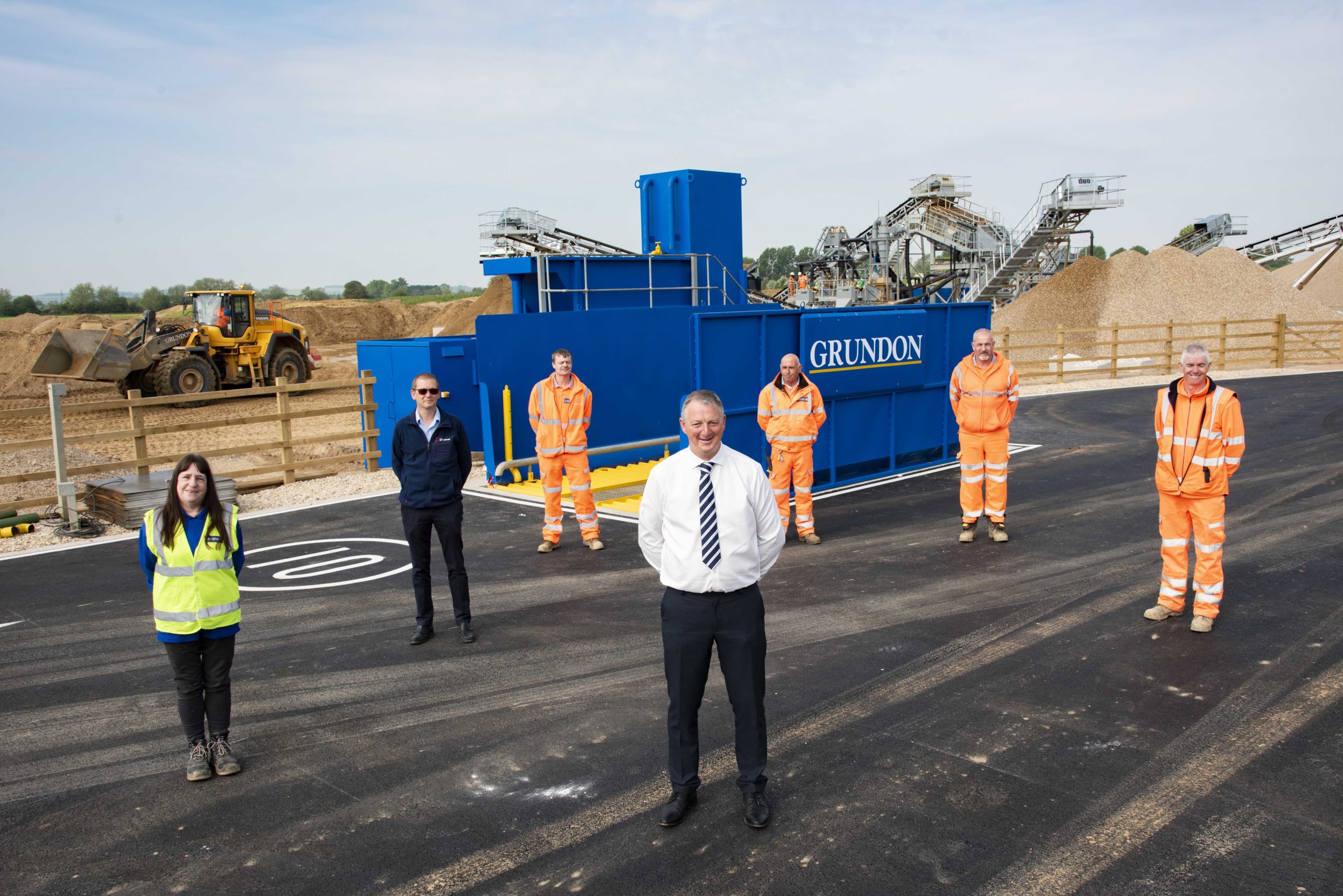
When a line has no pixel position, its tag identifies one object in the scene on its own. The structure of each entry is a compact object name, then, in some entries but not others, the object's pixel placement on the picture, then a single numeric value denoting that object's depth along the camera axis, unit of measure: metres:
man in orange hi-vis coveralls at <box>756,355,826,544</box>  9.83
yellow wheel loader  23.58
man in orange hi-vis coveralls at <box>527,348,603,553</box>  9.70
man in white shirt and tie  4.30
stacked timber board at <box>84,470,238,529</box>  11.34
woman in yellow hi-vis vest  5.03
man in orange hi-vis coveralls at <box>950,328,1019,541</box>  9.51
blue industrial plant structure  12.44
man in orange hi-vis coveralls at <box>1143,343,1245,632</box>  6.72
